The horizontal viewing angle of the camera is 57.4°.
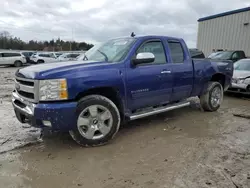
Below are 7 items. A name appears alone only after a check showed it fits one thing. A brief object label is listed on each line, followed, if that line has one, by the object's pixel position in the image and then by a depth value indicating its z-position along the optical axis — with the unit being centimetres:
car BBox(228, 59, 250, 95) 798
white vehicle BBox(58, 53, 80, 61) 2291
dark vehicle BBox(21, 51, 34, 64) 2808
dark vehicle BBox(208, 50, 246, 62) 1386
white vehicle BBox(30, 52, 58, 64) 2669
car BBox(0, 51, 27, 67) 2378
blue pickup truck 334
